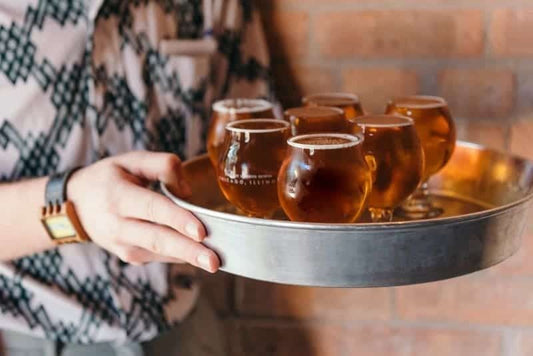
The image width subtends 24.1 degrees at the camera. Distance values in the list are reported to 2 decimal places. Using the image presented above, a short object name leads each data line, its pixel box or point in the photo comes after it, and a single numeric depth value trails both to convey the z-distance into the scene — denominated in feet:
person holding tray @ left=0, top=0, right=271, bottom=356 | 3.80
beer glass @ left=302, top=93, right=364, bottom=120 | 4.01
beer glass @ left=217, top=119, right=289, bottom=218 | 3.60
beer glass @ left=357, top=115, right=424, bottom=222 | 3.59
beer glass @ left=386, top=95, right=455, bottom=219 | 3.85
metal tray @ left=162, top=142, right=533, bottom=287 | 3.30
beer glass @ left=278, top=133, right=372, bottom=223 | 3.42
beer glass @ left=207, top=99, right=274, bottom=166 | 3.93
